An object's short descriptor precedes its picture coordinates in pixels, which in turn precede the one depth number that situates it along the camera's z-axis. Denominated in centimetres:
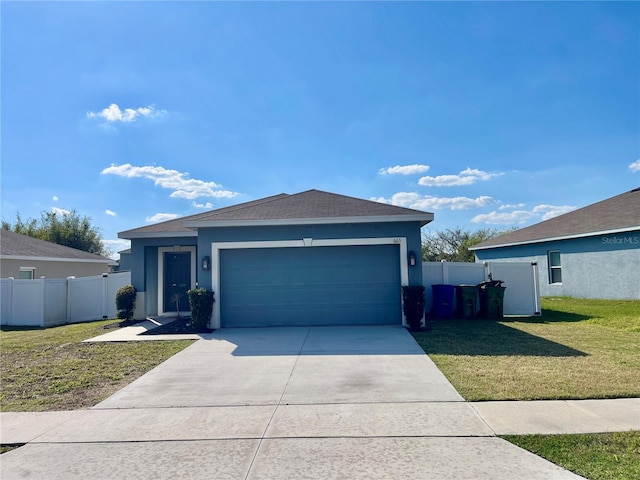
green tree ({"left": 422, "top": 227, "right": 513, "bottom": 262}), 2967
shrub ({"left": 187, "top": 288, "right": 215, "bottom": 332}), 1015
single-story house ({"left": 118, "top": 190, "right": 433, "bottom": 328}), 1046
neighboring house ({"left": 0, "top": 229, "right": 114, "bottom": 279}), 1722
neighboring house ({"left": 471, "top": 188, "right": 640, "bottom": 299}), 1426
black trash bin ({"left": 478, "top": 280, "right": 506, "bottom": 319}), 1179
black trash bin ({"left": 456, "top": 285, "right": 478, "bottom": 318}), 1170
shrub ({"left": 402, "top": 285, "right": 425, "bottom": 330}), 986
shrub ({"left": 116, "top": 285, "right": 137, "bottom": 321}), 1245
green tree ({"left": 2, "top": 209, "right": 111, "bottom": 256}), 3064
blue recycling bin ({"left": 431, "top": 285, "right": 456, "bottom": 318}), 1191
